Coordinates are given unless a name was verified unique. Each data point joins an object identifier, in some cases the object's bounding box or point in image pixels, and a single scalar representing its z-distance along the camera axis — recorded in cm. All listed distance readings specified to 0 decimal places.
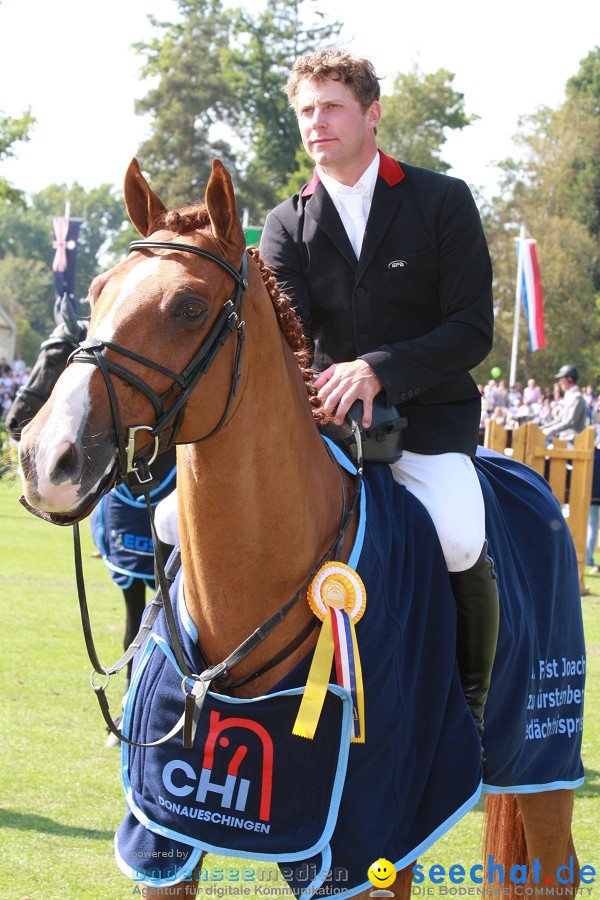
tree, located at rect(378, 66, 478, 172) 5291
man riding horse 347
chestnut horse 247
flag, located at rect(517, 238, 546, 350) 2750
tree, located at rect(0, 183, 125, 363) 9369
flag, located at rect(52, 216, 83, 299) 3019
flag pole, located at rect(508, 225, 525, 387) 2876
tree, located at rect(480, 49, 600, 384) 5303
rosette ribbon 298
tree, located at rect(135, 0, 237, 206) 5469
